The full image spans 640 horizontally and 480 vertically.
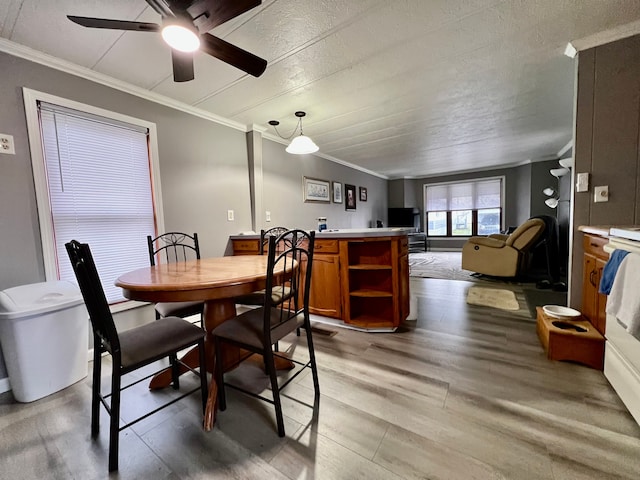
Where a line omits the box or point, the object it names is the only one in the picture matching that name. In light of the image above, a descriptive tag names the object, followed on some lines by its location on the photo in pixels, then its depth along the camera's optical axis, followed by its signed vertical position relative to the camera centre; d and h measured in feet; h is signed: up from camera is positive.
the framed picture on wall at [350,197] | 18.85 +1.70
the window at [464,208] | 22.88 +0.73
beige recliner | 12.52 -1.84
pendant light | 9.10 +2.63
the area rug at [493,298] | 9.71 -3.32
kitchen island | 7.73 -1.80
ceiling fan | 4.10 +3.33
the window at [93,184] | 6.26 +1.27
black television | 24.67 +0.20
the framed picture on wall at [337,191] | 17.37 +2.00
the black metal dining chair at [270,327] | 4.09 -1.77
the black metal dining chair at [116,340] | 3.56 -1.73
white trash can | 5.15 -2.13
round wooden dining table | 3.99 -0.91
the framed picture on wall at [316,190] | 14.80 +1.88
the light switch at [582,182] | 6.55 +0.71
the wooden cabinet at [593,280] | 5.39 -1.55
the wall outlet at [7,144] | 5.69 +1.95
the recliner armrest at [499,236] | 14.42 -1.22
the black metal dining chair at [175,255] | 5.88 -0.89
